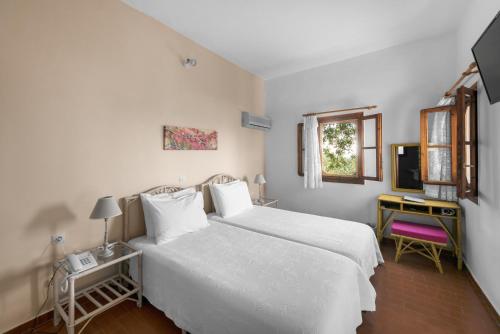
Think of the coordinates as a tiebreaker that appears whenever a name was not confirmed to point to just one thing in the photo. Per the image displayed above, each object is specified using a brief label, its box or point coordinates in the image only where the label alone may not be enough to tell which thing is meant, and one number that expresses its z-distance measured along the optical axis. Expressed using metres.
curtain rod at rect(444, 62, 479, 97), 1.87
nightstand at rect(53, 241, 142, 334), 1.51
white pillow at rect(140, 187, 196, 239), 2.15
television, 1.38
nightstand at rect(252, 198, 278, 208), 3.73
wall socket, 1.78
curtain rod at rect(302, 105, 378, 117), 3.19
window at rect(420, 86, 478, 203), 1.99
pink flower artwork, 2.60
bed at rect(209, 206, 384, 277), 2.00
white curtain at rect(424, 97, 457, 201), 2.57
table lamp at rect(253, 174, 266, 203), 3.69
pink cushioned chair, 2.41
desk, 2.49
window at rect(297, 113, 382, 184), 3.25
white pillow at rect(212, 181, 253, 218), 2.88
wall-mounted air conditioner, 3.75
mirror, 2.98
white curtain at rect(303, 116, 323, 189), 3.64
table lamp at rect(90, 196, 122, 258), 1.74
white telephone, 1.56
